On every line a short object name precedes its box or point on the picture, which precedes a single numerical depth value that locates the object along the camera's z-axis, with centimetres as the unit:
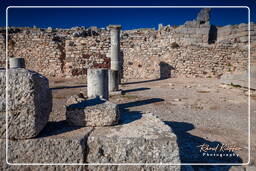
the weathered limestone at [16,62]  1024
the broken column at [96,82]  670
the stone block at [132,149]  226
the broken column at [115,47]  1124
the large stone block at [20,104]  220
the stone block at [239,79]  977
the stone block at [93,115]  261
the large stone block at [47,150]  223
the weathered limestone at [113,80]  955
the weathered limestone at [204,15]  1664
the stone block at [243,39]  1502
